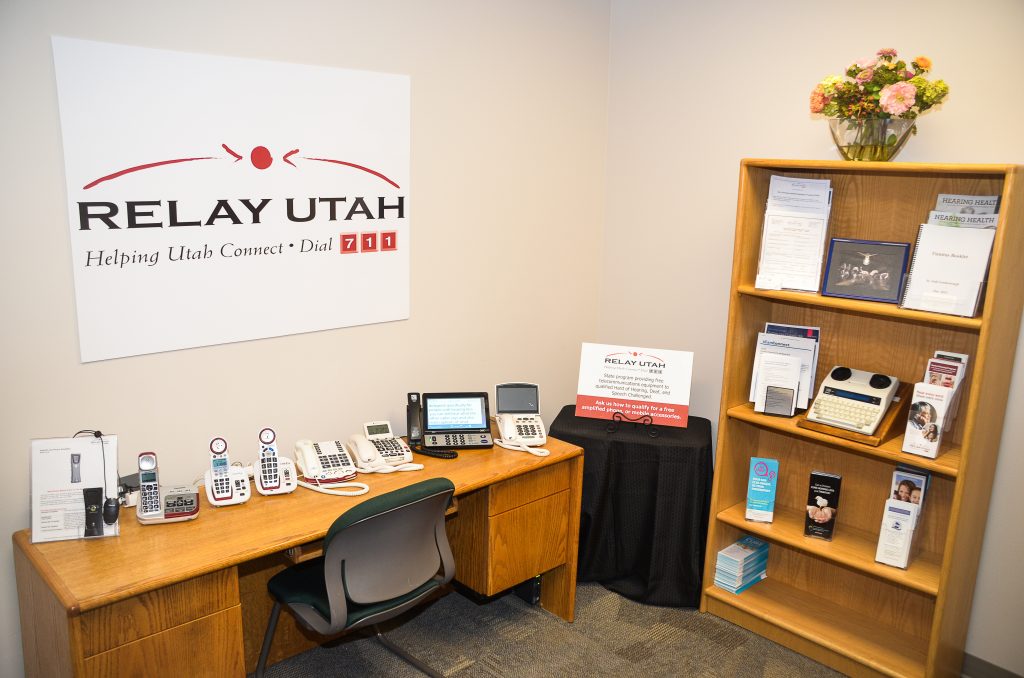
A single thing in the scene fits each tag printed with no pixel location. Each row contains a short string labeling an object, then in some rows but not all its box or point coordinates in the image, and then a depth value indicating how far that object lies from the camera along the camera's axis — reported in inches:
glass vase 105.3
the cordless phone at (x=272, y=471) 103.1
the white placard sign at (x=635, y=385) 132.5
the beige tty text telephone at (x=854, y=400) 112.3
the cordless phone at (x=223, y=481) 99.5
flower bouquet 101.0
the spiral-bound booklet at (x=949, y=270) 100.4
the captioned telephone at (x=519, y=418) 123.5
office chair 93.4
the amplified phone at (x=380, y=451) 112.2
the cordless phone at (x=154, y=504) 94.0
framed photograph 109.9
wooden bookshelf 103.6
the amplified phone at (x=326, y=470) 106.1
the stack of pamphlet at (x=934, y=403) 104.7
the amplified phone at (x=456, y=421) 121.6
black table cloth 131.0
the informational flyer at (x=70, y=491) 90.0
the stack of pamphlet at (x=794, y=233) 115.8
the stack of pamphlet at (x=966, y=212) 102.3
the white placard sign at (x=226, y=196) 93.7
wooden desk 80.7
